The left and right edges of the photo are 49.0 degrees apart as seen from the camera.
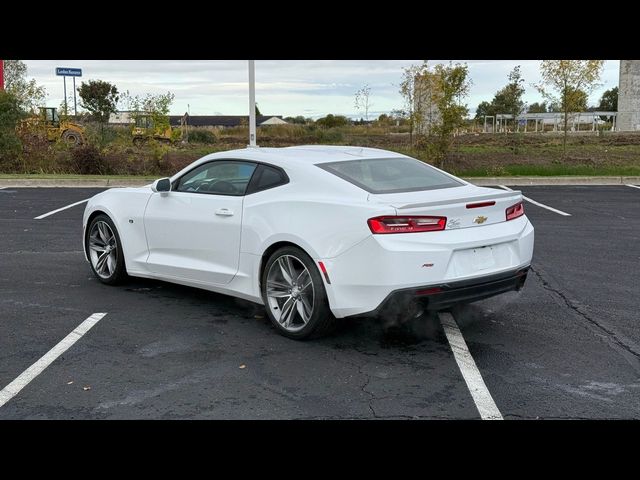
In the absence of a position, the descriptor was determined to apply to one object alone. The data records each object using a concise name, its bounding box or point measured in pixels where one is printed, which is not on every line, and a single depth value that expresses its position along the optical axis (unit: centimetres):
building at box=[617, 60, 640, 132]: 5075
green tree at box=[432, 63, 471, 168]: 1833
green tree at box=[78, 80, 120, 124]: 5066
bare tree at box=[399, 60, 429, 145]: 2020
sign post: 3422
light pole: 1803
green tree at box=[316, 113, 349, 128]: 4488
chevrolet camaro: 488
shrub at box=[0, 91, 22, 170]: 1972
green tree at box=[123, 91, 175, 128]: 1984
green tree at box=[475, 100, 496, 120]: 6000
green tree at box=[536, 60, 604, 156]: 2062
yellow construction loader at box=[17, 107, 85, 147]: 2081
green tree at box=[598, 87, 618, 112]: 8344
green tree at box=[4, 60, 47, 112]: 2090
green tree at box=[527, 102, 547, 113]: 8154
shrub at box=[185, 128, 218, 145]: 3916
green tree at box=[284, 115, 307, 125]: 6993
